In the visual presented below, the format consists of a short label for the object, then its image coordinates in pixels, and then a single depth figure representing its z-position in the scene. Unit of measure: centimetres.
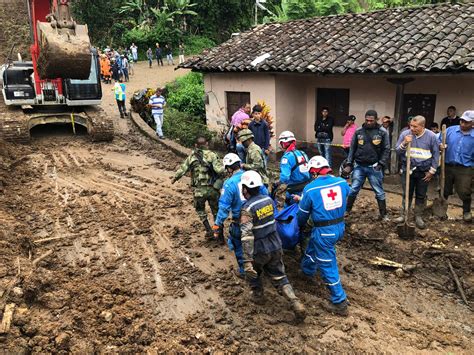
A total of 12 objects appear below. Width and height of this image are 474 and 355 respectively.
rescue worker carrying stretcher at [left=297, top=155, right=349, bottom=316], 505
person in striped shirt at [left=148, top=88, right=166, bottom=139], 1363
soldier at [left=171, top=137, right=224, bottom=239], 686
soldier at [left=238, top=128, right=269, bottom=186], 686
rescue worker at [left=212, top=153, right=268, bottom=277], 565
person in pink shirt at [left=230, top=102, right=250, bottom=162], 902
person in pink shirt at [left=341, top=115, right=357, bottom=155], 1030
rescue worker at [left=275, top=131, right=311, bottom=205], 620
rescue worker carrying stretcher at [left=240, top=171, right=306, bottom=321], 483
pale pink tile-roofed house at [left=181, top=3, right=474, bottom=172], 1051
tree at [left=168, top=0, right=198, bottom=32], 3259
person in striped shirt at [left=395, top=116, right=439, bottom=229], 707
